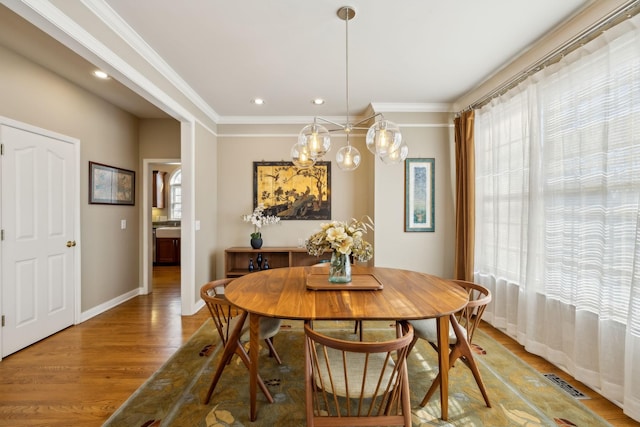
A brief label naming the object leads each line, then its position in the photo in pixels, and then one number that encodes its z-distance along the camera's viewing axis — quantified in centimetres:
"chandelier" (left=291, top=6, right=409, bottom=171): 198
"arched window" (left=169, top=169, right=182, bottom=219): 735
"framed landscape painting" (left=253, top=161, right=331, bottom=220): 433
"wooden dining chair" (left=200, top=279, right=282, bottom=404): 180
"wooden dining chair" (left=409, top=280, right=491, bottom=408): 175
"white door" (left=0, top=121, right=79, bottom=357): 248
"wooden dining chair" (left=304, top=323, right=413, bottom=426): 116
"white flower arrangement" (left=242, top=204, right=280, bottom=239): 412
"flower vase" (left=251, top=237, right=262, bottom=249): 404
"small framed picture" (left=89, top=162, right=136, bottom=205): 346
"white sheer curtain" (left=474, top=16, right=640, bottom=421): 176
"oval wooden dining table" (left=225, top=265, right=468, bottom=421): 149
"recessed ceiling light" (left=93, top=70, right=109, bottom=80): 290
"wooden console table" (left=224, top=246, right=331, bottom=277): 415
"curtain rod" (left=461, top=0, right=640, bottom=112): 174
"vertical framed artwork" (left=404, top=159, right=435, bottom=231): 380
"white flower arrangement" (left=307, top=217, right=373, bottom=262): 192
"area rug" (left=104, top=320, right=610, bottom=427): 169
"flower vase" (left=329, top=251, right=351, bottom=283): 201
